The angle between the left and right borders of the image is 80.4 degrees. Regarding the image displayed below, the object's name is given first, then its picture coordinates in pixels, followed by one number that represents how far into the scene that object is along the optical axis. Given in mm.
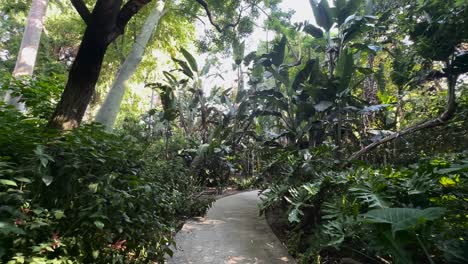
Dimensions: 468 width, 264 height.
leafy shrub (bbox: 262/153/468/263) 1812
